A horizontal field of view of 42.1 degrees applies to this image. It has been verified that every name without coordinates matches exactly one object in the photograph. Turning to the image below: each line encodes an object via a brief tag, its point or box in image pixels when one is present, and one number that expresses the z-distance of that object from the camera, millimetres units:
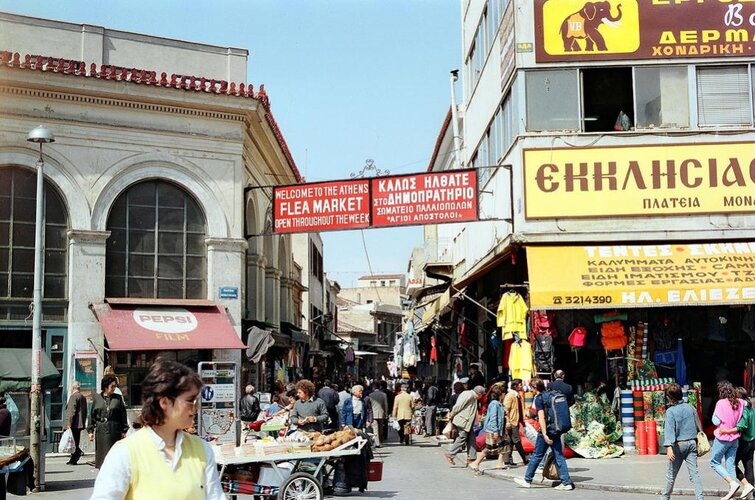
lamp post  15422
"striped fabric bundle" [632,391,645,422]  18750
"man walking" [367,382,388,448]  25656
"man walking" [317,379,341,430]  16438
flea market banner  22688
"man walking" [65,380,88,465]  19328
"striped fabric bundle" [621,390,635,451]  18781
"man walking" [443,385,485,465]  19250
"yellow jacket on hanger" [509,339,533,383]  19984
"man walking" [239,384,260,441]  22766
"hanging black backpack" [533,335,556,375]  19453
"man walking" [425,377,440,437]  28562
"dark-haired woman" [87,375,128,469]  16094
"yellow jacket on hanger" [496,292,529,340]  20203
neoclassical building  22859
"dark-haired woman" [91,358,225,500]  3918
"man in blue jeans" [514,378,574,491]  14812
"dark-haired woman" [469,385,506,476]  17866
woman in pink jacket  12492
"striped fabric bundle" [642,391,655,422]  18734
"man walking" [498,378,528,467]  18688
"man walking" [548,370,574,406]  16266
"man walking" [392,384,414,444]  25766
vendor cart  12016
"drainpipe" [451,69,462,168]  33781
